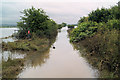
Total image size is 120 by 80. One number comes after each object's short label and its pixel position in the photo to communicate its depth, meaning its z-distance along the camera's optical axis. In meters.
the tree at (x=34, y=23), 13.99
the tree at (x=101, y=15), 15.25
